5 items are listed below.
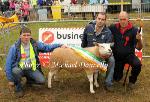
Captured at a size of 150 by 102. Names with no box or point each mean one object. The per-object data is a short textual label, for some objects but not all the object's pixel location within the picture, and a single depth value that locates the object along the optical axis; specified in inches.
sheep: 176.0
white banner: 233.7
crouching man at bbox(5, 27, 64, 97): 176.3
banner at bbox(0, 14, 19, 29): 290.8
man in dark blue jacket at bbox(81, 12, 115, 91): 182.9
